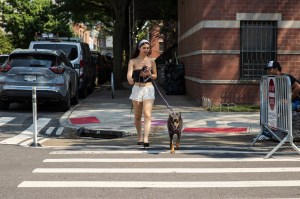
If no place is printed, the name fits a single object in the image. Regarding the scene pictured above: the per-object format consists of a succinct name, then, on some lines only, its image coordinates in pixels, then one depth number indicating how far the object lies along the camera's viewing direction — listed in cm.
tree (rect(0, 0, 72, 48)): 6352
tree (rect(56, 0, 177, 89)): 3558
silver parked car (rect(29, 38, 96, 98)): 2838
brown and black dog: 1272
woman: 1326
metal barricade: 1223
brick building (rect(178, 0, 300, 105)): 2272
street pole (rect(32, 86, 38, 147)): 1402
